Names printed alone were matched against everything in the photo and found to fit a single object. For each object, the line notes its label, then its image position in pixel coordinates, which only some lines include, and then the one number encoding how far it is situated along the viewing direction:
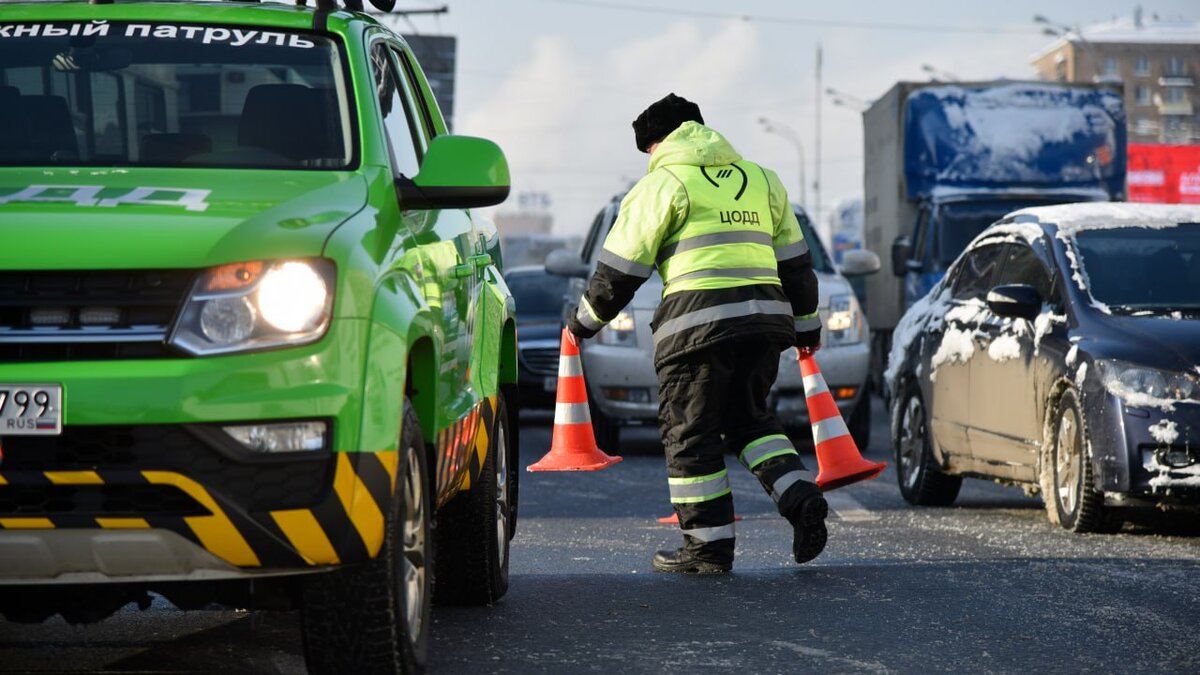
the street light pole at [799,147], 88.19
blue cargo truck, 23.36
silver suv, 15.55
